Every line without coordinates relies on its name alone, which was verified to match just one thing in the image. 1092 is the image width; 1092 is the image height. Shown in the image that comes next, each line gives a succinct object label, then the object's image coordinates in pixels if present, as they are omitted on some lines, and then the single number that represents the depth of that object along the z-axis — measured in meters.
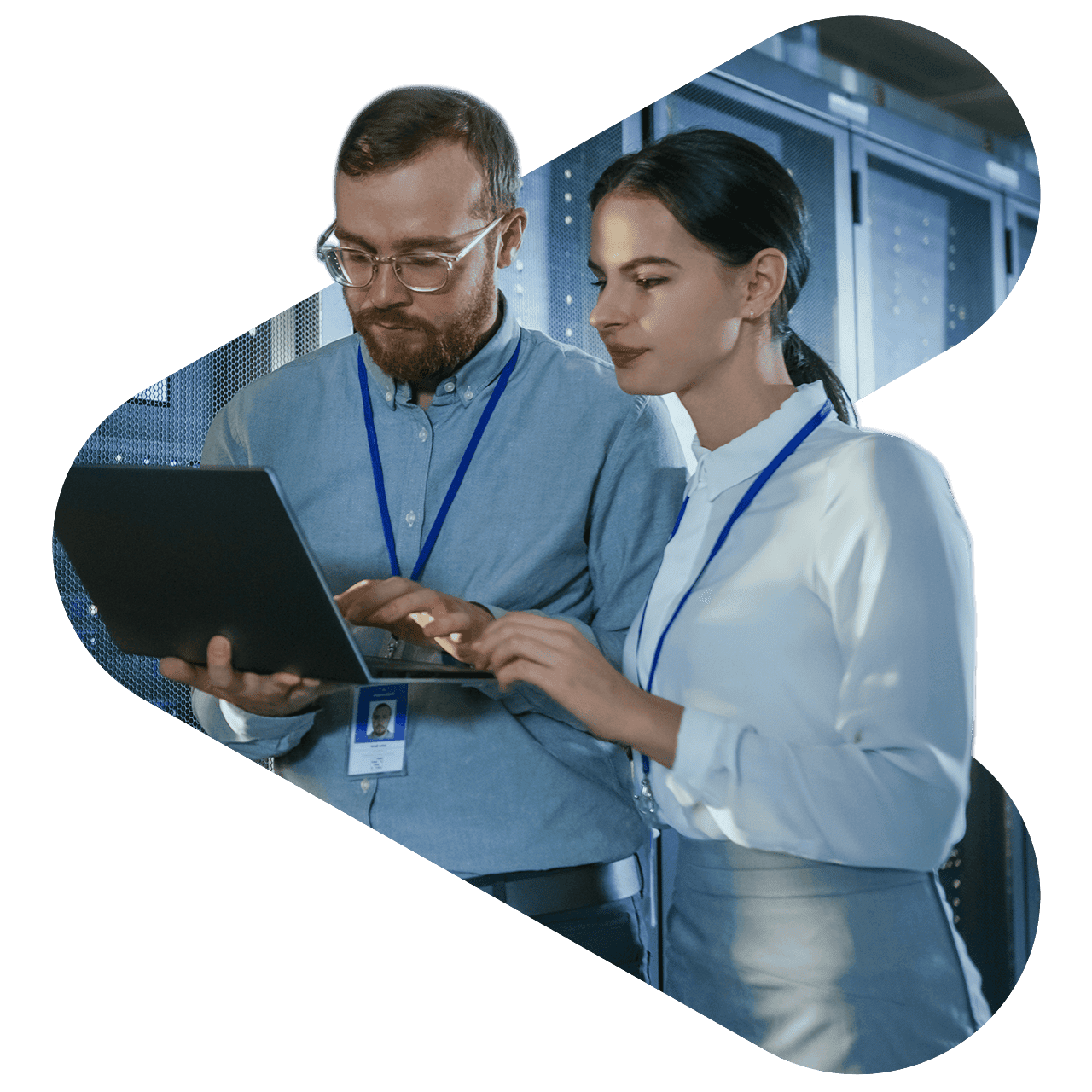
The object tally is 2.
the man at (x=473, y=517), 2.60
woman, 2.20
